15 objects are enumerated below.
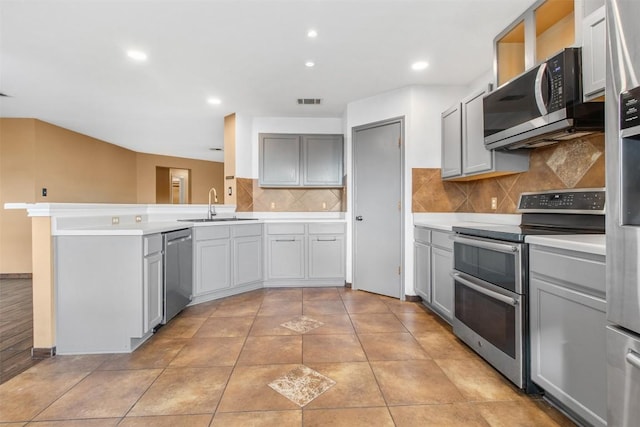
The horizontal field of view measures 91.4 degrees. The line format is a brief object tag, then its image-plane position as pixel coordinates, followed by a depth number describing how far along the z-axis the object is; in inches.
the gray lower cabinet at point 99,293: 88.1
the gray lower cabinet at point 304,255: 161.3
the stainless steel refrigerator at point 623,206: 36.8
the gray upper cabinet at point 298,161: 174.6
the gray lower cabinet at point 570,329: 50.6
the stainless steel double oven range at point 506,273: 67.6
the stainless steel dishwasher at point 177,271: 107.7
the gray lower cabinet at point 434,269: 106.0
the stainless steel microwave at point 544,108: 67.4
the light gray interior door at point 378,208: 140.9
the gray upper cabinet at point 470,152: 100.7
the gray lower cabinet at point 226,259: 135.9
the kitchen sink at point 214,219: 153.5
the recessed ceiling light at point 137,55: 108.6
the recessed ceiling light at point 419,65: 116.8
